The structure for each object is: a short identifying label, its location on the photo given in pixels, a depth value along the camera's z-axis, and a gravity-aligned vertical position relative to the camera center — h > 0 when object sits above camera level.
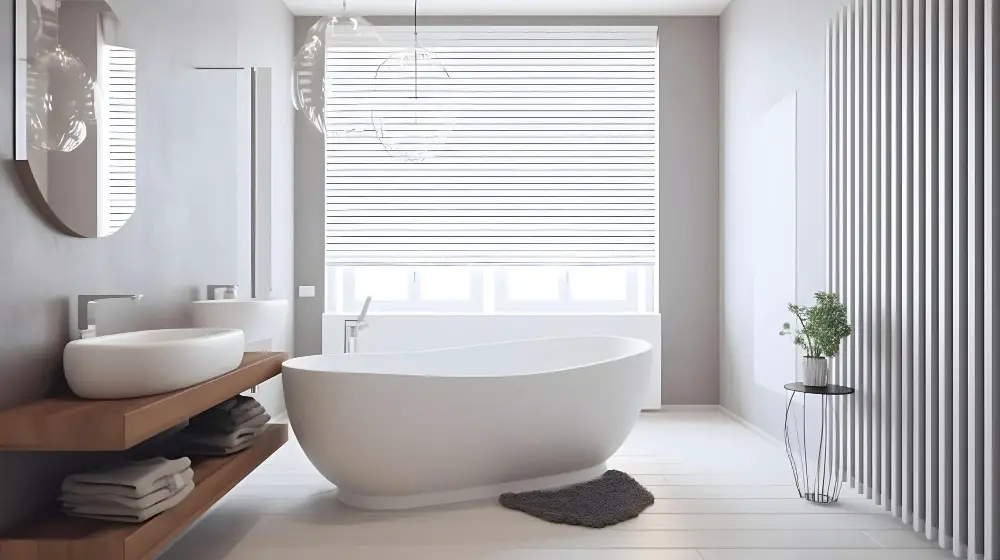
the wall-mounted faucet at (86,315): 2.44 -0.13
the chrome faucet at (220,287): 3.61 -0.06
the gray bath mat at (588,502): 3.05 -0.97
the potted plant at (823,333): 3.15 -0.24
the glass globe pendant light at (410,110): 2.94 +0.68
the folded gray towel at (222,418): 2.94 -0.56
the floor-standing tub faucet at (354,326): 4.51 -0.30
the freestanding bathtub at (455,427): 3.02 -0.63
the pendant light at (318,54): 2.81 +0.85
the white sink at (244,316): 3.29 -0.18
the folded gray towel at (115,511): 2.13 -0.68
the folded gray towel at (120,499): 2.12 -0.64
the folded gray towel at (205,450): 2.87 -0.66
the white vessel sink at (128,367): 2.13 -0.26
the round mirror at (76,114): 2.20 +0.52
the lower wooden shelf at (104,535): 1.95 -0.71
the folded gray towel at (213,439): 2.87 -0.62
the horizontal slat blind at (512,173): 5.51 +0.76
